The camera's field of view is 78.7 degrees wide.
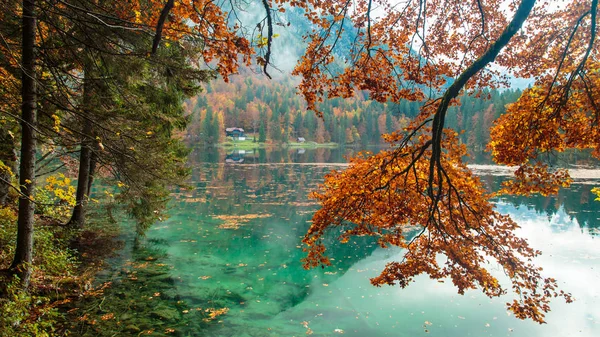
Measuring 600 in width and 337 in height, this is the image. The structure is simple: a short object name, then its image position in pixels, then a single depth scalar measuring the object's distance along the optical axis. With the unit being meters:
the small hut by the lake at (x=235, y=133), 128.93
